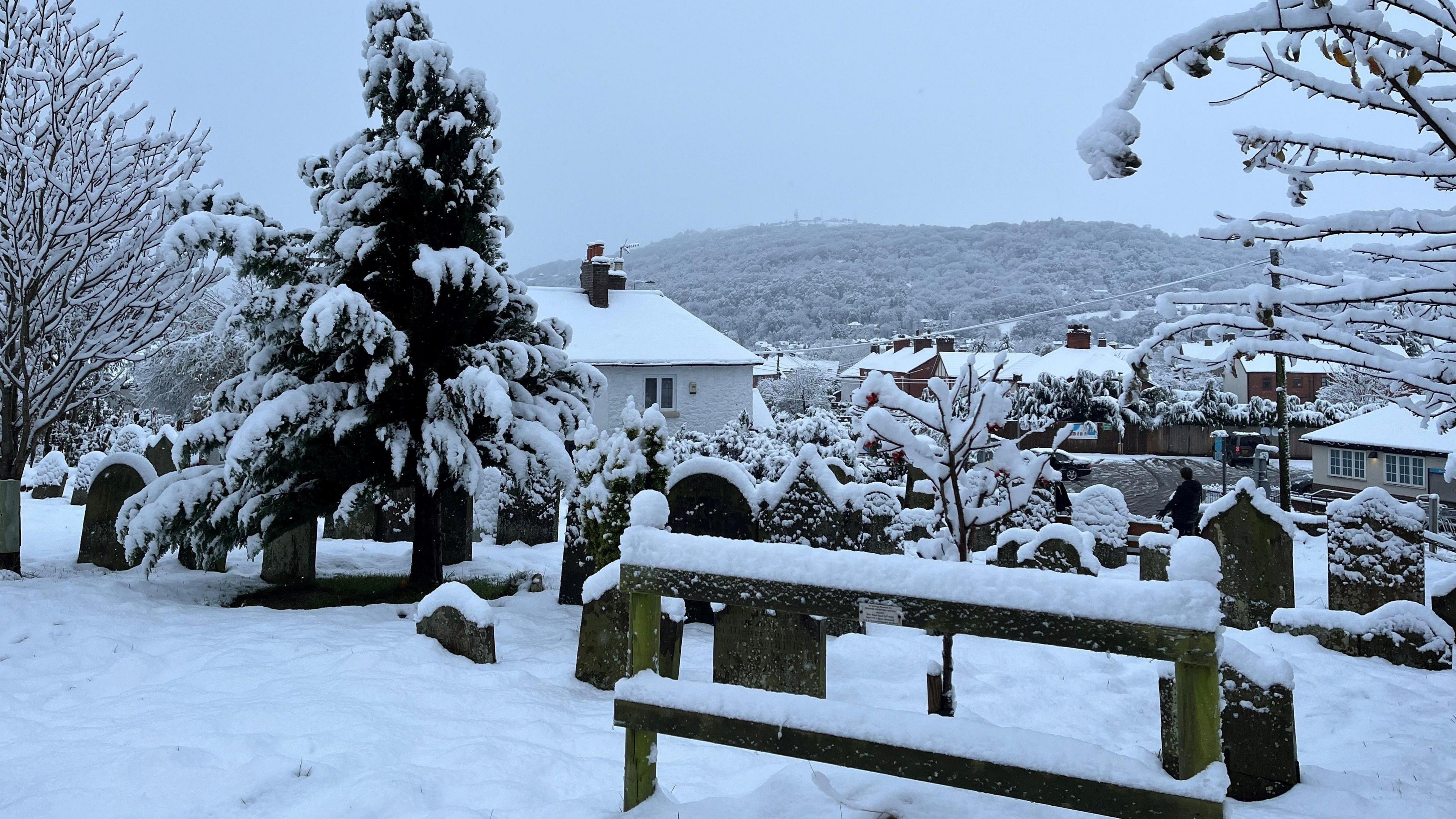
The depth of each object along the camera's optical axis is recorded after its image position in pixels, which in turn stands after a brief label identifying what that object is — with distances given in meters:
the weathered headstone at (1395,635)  6.74
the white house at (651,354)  27.55
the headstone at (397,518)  12.20
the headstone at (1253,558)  8.55
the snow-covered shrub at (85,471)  15.09
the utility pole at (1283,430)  17.05
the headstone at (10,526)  8.11
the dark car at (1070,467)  29.84
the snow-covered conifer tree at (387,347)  7.58
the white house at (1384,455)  22.06
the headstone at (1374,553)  7.89
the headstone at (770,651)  5.61
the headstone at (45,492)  15.45
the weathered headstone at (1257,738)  4.41
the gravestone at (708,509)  8.19
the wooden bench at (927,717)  2.59
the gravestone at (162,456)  13.48
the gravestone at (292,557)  8.86
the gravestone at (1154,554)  8.91
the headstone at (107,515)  9.16
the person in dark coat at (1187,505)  12.66
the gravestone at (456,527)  10.41
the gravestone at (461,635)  5.95
